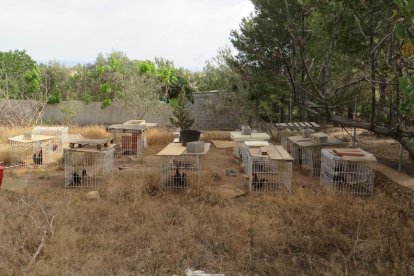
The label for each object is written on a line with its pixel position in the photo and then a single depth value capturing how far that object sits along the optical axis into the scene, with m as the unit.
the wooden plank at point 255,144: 8.10
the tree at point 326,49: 3.49
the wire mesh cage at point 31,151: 9.16
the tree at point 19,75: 21.18
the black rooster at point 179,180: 7.27
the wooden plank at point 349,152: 7.19
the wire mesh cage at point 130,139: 10.20
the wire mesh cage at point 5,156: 9.40
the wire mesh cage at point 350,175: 7.01
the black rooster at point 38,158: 9.22
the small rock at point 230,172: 8.34
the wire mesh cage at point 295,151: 9.74
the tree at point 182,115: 13.95
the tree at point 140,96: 15.53
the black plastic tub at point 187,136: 8.48
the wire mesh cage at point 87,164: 7.61
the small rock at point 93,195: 6.69
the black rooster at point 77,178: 7.68
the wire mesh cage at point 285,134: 10.72
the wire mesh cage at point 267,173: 7.21
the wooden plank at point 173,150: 7.20
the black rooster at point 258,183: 7.32
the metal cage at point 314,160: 8.49
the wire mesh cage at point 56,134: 10.04
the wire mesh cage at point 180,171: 7.27
